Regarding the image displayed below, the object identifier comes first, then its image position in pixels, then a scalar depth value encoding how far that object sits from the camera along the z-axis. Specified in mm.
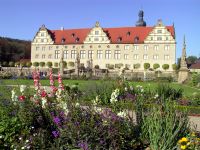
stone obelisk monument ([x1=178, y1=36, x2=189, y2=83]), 20050
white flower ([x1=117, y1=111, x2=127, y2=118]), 3697
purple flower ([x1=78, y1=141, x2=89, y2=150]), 2920
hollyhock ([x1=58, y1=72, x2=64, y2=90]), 4858
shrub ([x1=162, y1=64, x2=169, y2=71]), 35272
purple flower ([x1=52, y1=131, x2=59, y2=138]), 3244
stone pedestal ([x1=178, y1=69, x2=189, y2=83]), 20358
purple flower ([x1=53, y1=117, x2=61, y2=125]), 3354
